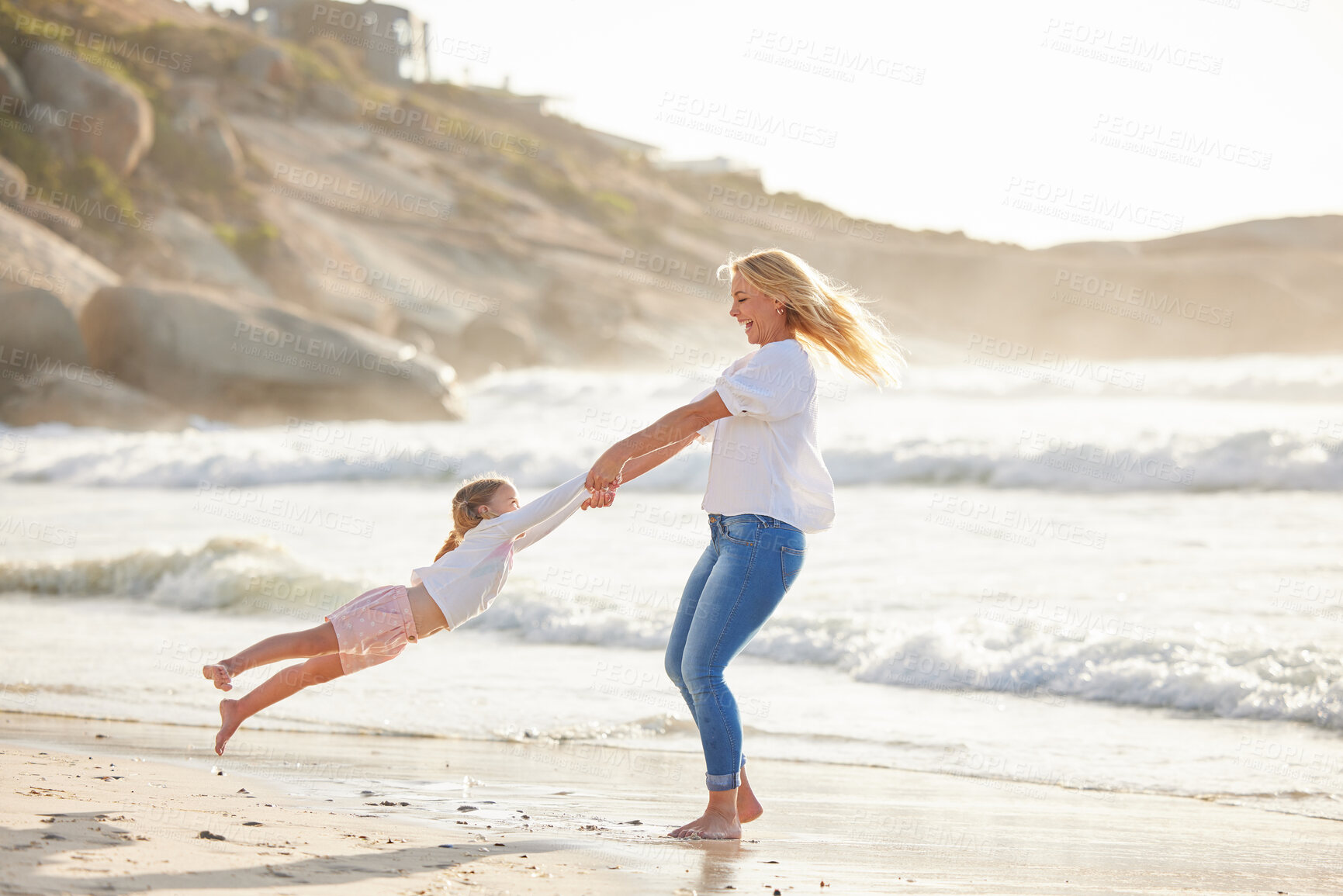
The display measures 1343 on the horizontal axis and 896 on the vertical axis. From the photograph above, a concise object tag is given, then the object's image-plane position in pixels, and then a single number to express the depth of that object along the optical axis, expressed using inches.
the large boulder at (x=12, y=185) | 1232.8
